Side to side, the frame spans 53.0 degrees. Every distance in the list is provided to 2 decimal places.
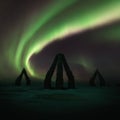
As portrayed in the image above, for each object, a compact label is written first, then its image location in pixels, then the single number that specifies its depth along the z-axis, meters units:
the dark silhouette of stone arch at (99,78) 49.67
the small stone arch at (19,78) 43.68
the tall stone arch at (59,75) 25.43
